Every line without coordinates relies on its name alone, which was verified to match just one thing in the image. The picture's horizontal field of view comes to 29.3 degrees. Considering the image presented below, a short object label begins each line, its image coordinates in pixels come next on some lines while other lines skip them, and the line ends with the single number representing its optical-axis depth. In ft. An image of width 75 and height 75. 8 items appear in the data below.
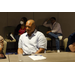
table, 6.01
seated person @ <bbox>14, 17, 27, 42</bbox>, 18.87
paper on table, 6.28
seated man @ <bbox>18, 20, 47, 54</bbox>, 9.12
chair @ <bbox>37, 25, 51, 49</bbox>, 21.56
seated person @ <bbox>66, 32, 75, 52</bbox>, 7.89
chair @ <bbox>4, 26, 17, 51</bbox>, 20.92
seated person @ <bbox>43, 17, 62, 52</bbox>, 19.68
